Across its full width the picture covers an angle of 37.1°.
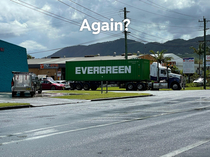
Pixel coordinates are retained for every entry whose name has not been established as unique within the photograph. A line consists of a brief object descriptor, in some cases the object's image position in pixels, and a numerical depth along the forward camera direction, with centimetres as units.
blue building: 3228
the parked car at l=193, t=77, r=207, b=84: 6098
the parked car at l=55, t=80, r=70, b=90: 4362
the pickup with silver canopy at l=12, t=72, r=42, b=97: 2462
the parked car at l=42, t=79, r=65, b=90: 4356
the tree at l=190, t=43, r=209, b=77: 8116
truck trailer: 4119
